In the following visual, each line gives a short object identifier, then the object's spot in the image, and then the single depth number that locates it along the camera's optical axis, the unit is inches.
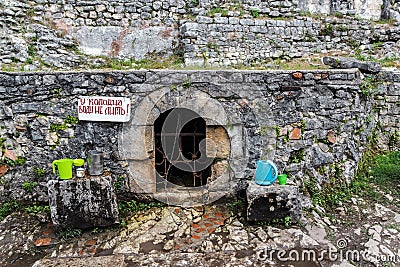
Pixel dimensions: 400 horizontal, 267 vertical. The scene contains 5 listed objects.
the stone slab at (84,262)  138.4
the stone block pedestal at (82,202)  153.3
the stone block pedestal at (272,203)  158.9
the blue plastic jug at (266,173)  164.1
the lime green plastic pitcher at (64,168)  154.0
